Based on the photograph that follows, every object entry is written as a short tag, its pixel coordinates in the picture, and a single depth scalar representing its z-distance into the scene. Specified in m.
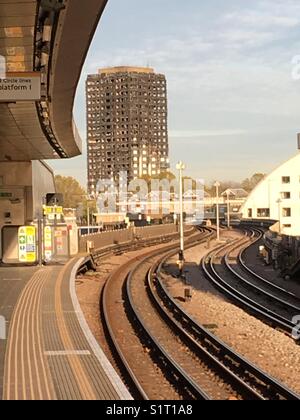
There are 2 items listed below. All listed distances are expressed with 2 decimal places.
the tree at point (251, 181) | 156.23
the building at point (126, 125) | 162.62
